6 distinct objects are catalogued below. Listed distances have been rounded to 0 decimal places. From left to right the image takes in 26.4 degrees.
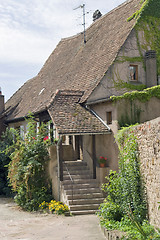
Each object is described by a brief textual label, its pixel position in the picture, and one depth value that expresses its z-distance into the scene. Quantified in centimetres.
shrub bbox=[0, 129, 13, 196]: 1714
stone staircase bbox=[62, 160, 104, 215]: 1218
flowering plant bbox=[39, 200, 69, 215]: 1206
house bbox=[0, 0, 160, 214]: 1336
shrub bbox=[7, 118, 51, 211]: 1374
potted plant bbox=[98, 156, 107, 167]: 1321
